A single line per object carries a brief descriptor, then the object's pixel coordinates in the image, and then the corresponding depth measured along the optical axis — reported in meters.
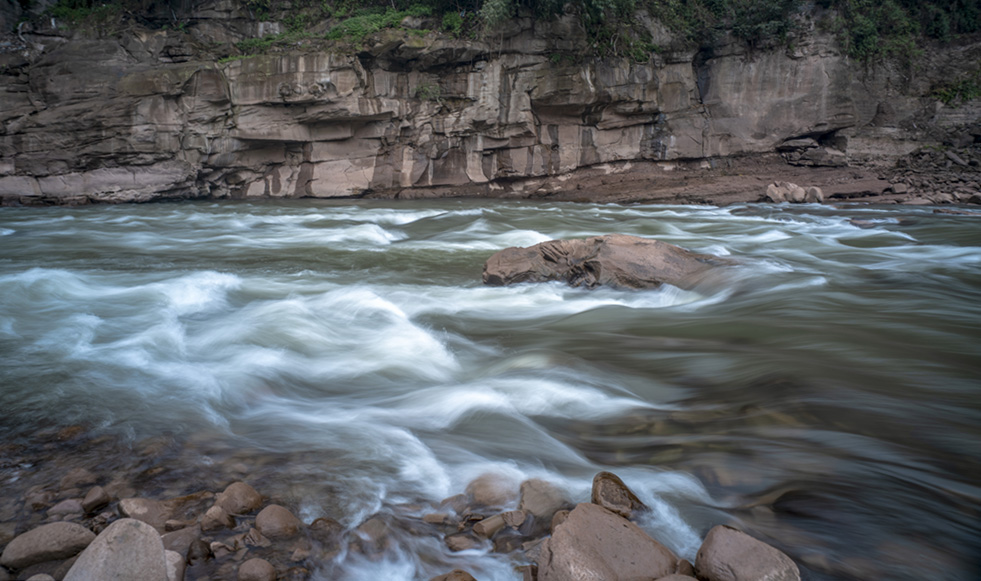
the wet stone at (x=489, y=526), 2.38
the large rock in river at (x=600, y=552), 1.89
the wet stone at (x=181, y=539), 2.16
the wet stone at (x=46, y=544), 1.96
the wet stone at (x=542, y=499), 2.51
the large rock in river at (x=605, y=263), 6.48
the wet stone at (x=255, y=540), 2.24
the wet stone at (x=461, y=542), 2.31
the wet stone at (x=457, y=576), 2.06
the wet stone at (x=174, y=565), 1.96
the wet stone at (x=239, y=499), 2.42
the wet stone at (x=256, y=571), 2.05
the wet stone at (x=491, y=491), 2.65
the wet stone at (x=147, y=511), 2.32
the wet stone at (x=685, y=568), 2.00
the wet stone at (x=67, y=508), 2.38
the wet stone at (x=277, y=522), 2.30
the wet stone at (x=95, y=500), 2.41
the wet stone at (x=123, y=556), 1.69
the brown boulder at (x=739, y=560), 1.87
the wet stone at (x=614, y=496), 2.49
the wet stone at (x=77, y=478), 2.57
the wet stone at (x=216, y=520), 2.31
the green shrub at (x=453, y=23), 17.47
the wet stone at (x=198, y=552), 2.12
